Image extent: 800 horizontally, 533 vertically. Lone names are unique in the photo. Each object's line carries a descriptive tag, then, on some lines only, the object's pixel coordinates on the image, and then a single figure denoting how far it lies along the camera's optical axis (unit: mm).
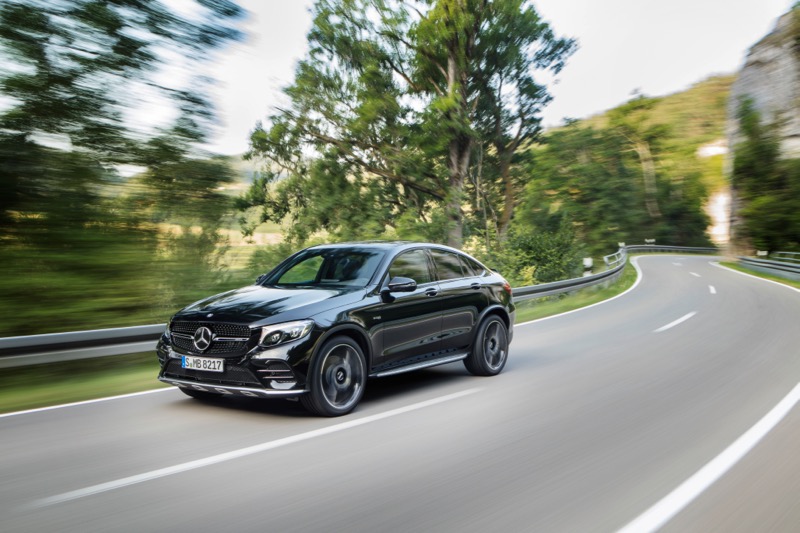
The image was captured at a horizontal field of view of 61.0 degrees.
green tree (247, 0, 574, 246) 33750
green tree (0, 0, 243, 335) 8922
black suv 5855
